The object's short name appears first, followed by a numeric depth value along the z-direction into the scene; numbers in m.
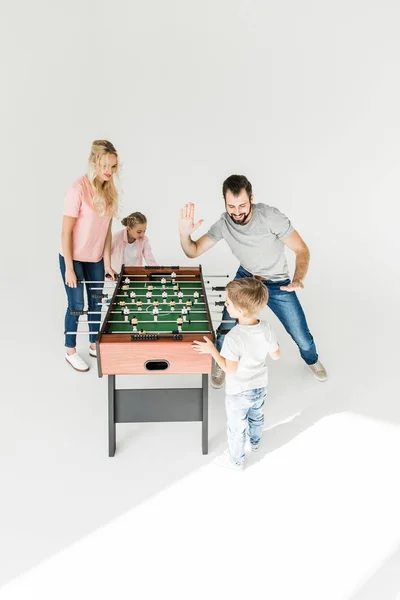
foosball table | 2.57
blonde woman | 3.43
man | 3.25
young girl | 4.11
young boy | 2.52
